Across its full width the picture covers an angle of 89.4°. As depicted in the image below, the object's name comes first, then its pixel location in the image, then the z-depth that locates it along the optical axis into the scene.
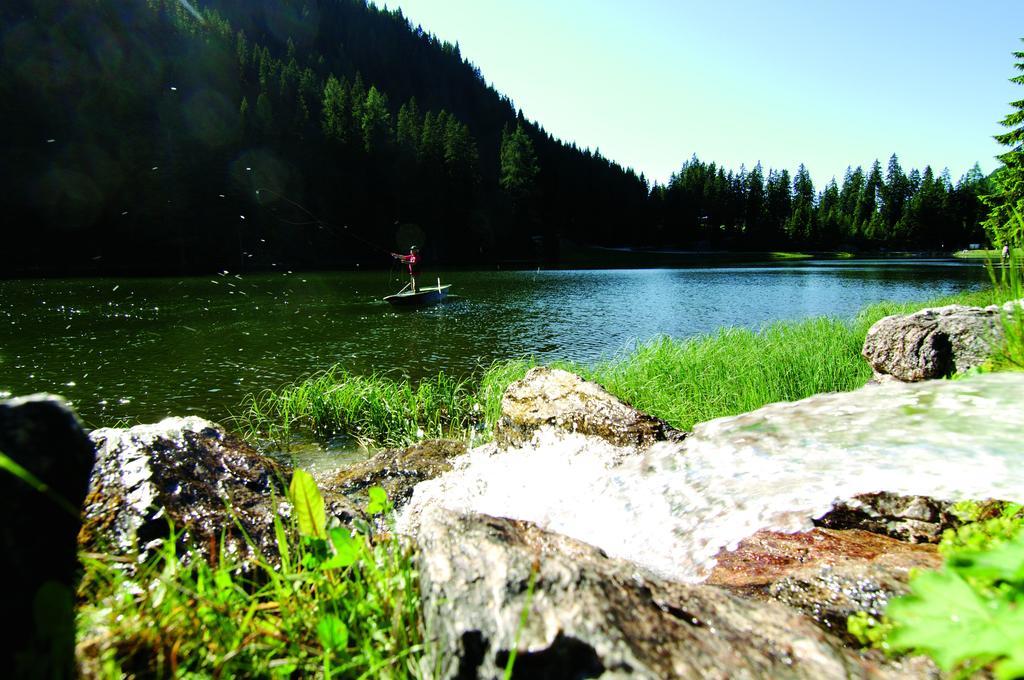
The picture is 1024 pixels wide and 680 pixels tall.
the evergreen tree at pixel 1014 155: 29.36
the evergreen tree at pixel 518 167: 106.25
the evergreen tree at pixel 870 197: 142.00
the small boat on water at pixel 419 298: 26.91
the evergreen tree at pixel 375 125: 89.31
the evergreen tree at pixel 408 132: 92.56
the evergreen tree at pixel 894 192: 141.75
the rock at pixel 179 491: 3.12
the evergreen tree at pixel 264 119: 80.01
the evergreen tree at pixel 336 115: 87.25
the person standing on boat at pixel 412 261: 26.80
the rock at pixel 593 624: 1.51
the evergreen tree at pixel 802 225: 137.25
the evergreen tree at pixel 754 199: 151.75
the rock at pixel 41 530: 1.24
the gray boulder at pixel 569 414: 6.47
